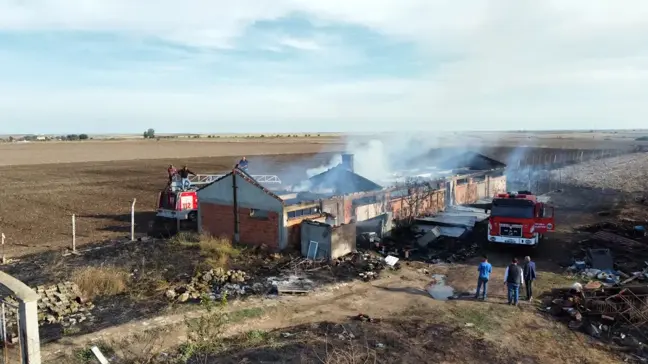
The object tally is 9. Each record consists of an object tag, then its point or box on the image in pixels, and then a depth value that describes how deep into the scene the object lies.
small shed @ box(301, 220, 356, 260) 17.38
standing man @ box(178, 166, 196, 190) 25.52
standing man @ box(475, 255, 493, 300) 13.55
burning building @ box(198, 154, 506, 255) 18.36
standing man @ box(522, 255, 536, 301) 13.75
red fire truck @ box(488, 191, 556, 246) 19.21
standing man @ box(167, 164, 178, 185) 25.38
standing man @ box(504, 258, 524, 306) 13.15
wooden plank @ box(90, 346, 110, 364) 7.23
